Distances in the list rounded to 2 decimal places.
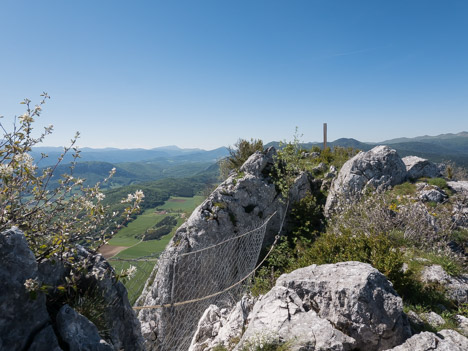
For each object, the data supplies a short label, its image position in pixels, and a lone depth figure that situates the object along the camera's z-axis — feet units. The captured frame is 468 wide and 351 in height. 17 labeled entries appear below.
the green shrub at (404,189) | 29.56
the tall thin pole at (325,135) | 53.75
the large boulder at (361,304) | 10.98
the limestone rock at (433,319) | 12.51
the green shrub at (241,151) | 47.26
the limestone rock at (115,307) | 9.06
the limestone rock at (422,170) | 32.63
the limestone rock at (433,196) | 26.30
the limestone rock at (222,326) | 14.20
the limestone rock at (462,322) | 12.12
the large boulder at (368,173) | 30.71
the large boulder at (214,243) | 21.94
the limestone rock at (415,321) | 12.12
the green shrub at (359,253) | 14.73
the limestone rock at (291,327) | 10.25
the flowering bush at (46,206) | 7.71
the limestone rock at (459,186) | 28.48
